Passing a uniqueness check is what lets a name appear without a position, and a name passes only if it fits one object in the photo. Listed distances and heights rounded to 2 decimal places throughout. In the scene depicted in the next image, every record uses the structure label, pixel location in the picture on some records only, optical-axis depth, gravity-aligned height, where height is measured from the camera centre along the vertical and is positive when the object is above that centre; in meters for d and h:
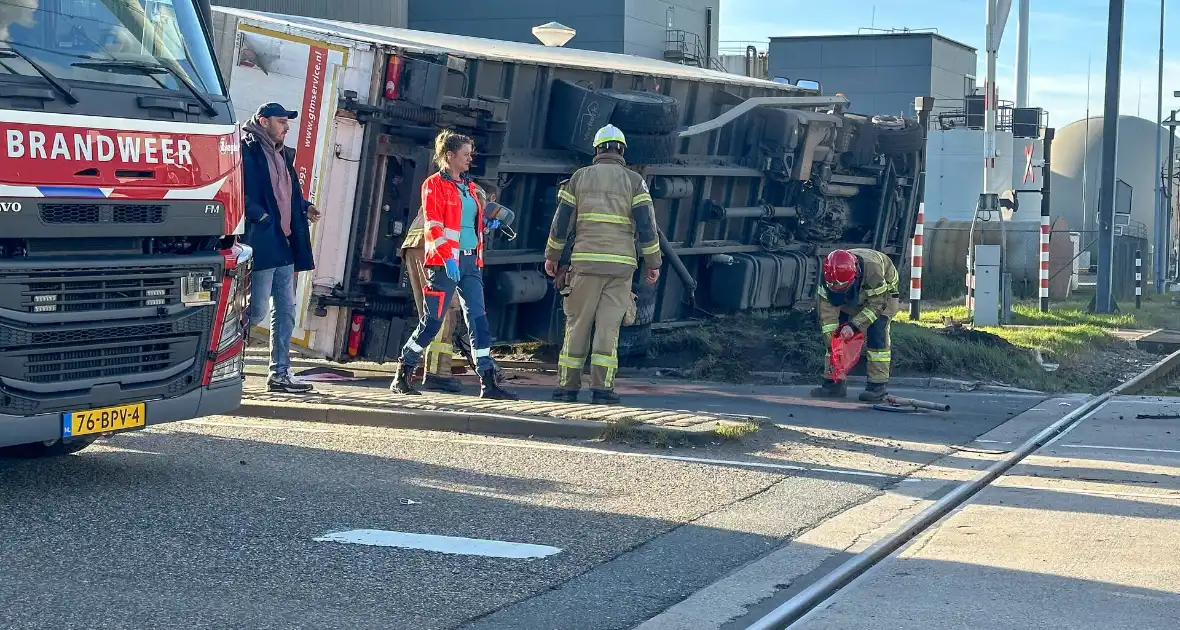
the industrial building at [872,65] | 49.69 +12.79
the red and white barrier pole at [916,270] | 18.30 +2.25
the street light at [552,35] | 17.81 +4.53
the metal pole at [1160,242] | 33.00 +5.30
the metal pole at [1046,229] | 21.86 +3.49
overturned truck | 10.76 +2.15
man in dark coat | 9.48 +1.04
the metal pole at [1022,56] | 31.56 +8.64
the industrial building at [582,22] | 42.50 +11.38
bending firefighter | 10.84 +1.07
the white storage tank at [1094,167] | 43.09 +9.16
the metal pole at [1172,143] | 34.16 +7.89
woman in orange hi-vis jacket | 9.76 +1.03
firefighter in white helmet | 10.02 +1.19
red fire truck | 6.26 +0.65
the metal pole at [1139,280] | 24.64 +3.22
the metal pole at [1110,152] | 21.27 +4.68
